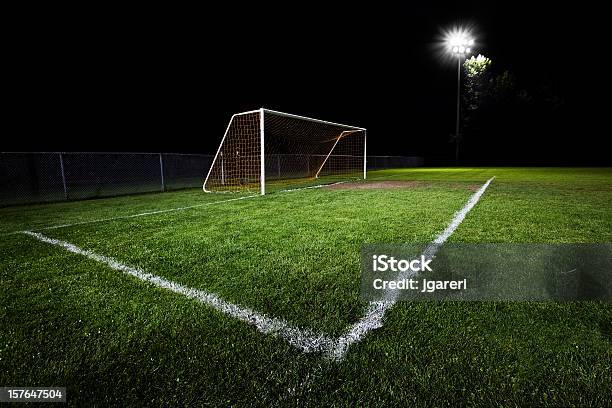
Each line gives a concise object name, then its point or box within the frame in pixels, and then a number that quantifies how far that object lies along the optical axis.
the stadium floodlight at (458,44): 26.70
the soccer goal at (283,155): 12.07
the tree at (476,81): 34.50
